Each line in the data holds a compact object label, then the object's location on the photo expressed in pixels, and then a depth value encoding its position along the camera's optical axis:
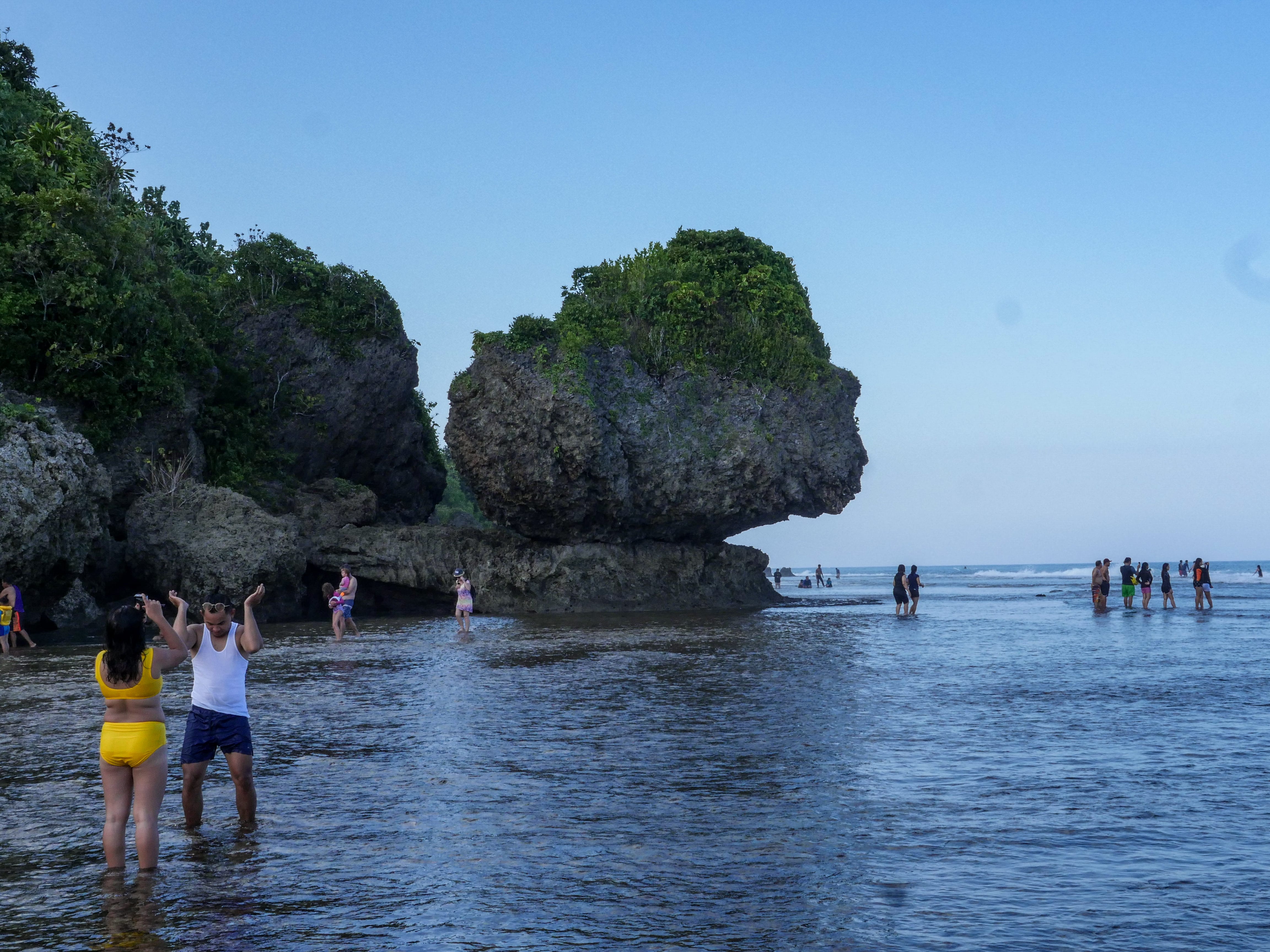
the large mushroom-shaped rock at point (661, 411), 39.03
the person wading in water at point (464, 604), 27.23
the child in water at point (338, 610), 25.50
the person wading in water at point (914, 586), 35.72
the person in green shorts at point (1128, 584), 38.62
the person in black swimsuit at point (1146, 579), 37.81
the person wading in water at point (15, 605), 24.19
